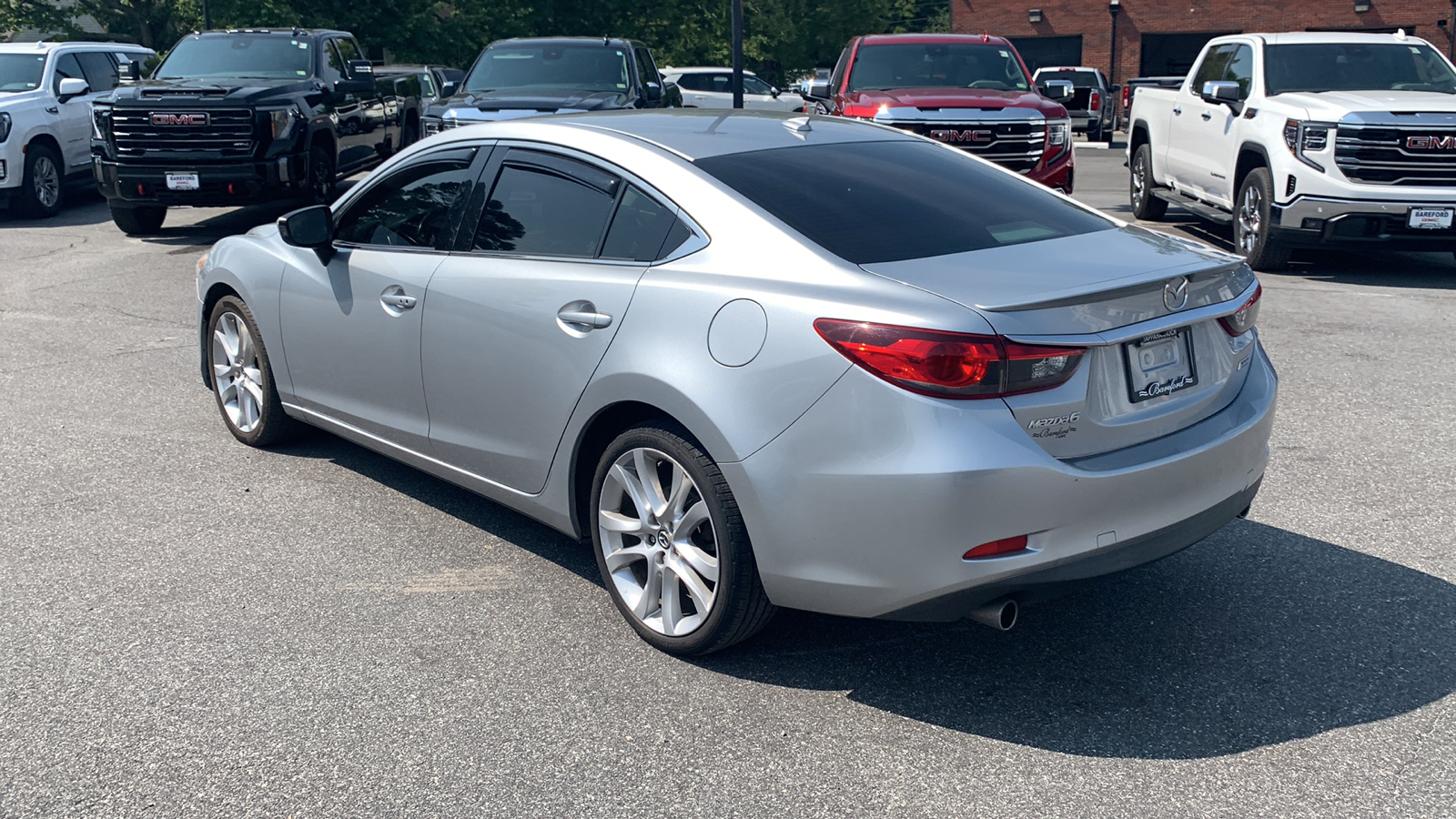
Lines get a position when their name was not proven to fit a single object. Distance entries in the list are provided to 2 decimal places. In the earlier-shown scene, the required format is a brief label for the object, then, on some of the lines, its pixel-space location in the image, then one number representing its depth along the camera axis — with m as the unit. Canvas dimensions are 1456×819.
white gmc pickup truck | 9.98
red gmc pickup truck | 12.23
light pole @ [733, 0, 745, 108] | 19.88
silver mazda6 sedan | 3.38
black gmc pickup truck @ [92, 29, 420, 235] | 13.29
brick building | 43.34
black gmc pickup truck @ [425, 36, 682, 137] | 13.01
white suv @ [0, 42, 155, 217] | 15.34
